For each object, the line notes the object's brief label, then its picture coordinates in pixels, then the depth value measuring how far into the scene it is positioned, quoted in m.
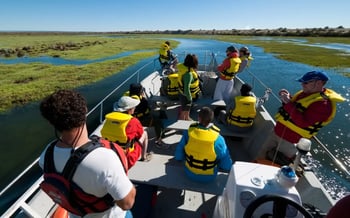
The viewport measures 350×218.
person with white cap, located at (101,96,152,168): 2.96
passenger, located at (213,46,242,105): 5.55
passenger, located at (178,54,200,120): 4.70
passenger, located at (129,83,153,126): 4.17
